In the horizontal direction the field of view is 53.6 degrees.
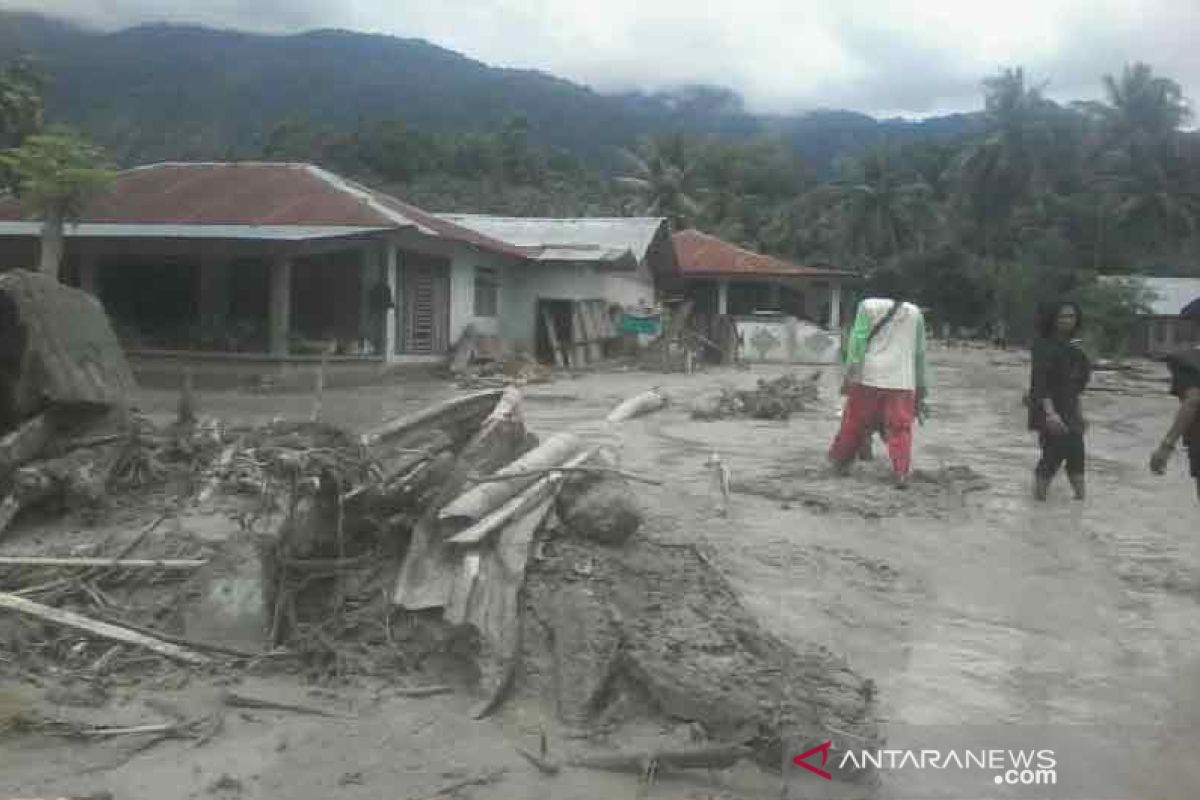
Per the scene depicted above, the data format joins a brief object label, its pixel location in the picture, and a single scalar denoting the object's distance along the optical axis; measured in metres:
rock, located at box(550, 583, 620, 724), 3.80
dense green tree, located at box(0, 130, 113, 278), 15.29
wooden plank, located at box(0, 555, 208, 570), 4.81
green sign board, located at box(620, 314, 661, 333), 28.06
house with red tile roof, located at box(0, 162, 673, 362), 17.80
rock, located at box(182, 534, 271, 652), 4.30
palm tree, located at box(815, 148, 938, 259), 55.75
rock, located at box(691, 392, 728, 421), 13.34
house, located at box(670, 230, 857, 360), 33.44
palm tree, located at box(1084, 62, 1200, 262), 53.22
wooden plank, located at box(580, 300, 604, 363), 26.78
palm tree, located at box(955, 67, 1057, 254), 53.56
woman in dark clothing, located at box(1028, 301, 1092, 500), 7.71
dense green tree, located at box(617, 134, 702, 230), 50.88
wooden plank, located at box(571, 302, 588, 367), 26.06
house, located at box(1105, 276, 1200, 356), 46.09
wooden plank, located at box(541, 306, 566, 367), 25.47
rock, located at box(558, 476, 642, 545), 4.83
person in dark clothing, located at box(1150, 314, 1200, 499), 5.46
